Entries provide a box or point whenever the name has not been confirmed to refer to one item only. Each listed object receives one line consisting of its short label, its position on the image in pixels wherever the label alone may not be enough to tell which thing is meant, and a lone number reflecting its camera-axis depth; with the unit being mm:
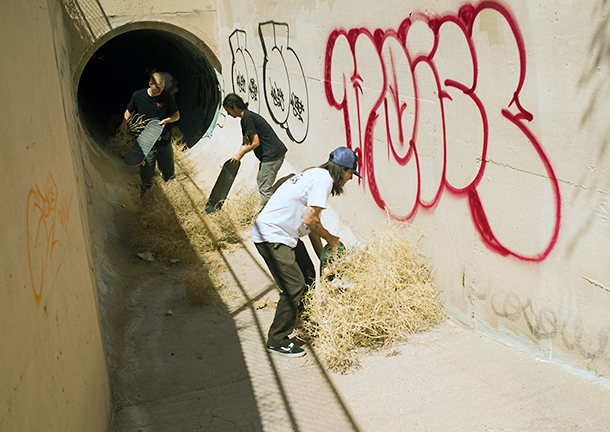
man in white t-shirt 3805
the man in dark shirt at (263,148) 6559
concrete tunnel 2088
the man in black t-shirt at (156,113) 7707
